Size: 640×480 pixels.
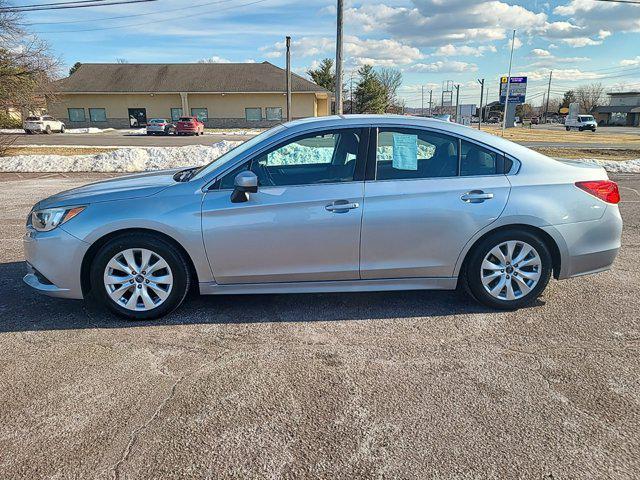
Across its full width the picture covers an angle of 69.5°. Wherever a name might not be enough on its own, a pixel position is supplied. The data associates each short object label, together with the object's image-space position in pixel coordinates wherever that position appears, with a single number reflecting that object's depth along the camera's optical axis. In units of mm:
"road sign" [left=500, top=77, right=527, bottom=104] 38656
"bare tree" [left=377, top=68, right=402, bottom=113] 83688
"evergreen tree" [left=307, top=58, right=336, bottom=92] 67125
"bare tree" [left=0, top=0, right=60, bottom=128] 20750
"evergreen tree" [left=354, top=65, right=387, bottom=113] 61562
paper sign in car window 4035
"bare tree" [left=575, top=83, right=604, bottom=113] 109812
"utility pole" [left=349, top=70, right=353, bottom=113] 61972
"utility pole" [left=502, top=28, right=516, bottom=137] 37534
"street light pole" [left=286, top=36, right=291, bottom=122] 31931
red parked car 38312
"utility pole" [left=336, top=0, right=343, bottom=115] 16398
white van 59250
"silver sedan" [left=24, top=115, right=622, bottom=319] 3799
